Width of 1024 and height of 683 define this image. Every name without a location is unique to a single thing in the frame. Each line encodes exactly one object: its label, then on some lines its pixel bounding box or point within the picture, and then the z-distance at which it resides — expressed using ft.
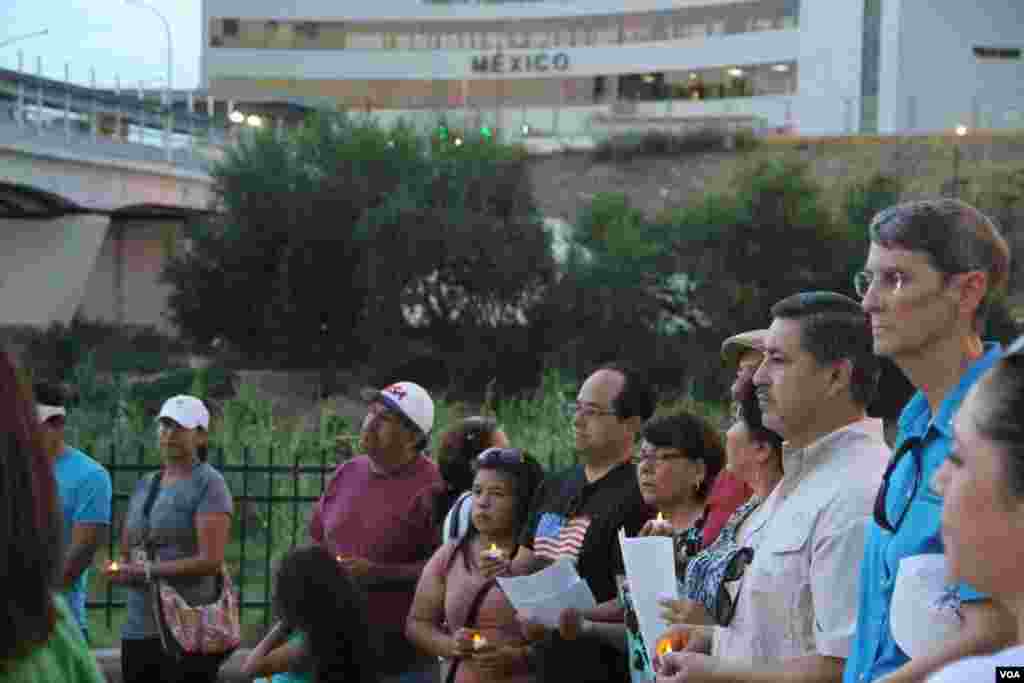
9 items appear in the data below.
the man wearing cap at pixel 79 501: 21.53
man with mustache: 12.48
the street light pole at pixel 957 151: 148.36
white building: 223.71
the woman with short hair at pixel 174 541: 22.53
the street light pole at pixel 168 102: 152.61
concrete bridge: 129.59
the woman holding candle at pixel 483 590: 18.48
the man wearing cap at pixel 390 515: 21.31
